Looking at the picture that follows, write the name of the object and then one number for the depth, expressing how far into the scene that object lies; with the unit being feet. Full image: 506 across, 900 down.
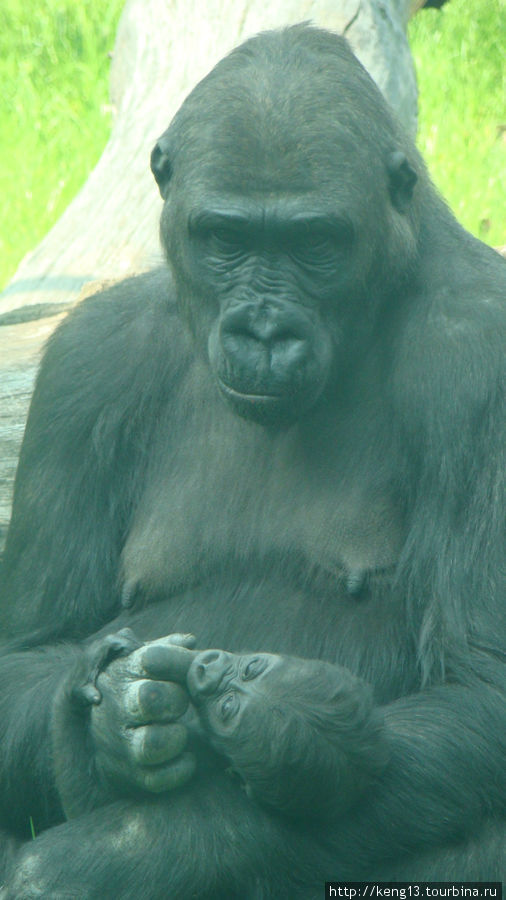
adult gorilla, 24.52
